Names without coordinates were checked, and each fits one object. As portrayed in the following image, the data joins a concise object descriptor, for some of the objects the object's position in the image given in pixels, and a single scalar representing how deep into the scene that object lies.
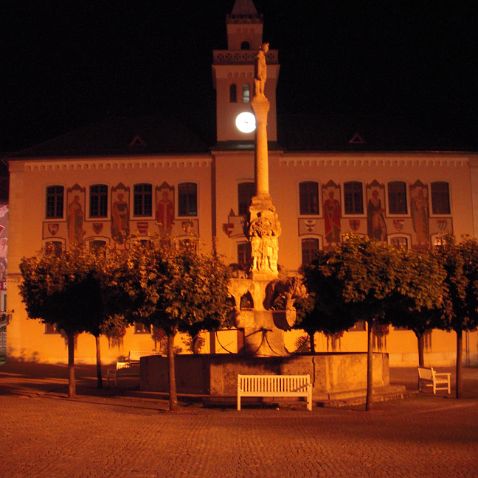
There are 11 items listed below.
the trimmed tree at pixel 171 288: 17.53
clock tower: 43.31
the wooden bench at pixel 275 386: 16.81
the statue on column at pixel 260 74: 24.61
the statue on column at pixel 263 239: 22.36
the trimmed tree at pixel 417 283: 17.83
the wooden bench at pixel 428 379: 21.46
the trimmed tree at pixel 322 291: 18.34
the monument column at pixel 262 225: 22.36
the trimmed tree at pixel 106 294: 18.34
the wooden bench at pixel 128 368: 26.27
